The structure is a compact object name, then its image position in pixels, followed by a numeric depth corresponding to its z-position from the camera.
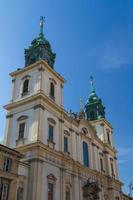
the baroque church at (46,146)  23.17
